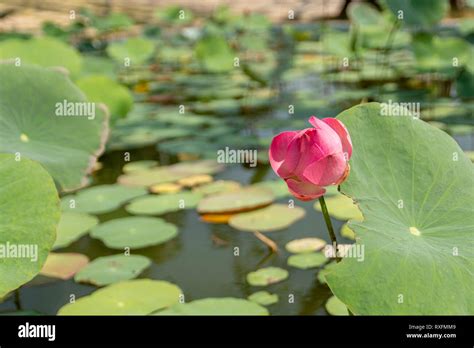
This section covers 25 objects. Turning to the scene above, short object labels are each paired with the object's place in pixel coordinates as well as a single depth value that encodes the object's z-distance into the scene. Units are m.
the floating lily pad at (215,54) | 4.07
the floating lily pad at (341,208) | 2.43
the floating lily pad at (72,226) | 2.35
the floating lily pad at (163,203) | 2.51
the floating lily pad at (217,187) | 2.63
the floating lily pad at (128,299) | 2.07
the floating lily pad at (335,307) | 2.06
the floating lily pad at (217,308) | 2.05
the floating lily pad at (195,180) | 2.69
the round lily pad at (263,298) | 2.10
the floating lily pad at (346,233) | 2.33
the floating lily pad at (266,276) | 2.17
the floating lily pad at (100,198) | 2.53
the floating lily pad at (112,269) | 2.19
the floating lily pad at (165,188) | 2.65
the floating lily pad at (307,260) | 2.23
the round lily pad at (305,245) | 2.29
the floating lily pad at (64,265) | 2.22
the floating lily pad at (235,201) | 2.48
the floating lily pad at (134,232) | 2.34
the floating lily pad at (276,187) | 2.58
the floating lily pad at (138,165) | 2.84
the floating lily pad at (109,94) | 2.66
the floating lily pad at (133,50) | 4.29
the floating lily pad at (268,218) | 2.40
